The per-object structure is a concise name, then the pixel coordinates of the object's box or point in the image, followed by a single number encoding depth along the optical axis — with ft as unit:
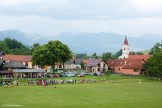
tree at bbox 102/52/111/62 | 484.25
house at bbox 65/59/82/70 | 451.07
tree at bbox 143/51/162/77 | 281.27
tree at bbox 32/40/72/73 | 308.81
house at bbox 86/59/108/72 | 391.51
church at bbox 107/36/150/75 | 344.84
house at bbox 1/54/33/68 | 395.67
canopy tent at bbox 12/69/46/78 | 286.46
